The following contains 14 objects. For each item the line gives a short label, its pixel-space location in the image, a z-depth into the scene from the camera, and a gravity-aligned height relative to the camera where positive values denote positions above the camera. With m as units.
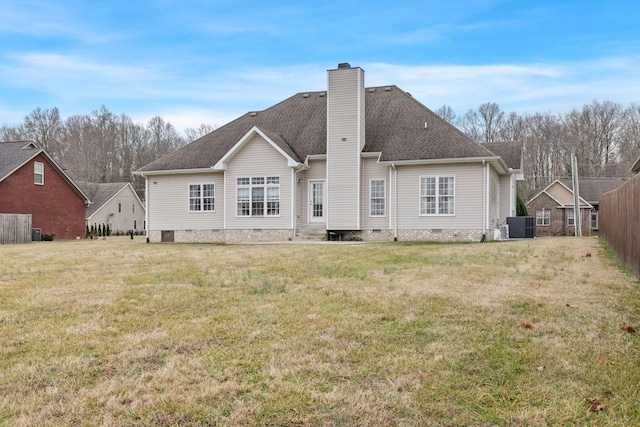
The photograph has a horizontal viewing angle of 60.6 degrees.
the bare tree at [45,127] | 54.25 +9.31
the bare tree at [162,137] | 56.94 +8.84
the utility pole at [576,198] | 32.34 +1.05
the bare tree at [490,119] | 55.12 +9.88
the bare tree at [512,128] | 54.12 +8.83
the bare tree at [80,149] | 55.25 +7.25
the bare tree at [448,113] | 56.41 +10.72
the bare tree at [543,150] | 53.34 +6.50
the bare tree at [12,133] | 53.75 +8.69
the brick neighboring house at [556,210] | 43.38 +0.45
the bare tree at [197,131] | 58.19 +9.45
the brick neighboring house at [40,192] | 29.88 +1.65
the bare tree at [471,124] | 55.41 +9.55
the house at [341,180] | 20.94 +1.54
